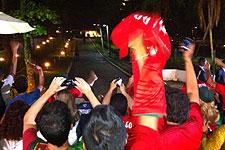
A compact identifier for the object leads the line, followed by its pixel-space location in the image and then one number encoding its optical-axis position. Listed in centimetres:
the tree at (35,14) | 670
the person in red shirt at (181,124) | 163
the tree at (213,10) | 937
